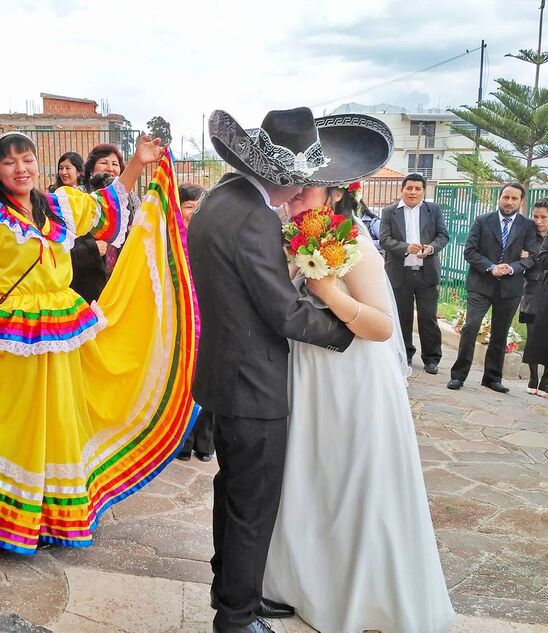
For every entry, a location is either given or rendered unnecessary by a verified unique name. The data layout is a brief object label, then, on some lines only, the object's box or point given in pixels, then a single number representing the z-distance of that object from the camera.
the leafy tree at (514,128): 16.91
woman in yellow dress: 3.11
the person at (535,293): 6.89
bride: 2.50
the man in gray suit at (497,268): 6.65
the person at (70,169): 5.31
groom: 2.17
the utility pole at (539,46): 17.70
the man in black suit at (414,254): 7.30
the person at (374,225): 7.54
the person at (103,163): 4.86
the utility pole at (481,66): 34.44
